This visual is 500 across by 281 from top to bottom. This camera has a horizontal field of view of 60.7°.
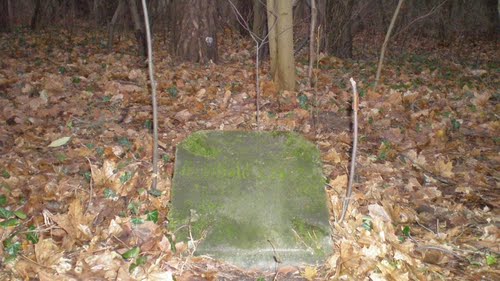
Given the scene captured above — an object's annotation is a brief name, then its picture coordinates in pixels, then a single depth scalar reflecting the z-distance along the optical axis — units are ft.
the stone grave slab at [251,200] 8.43
